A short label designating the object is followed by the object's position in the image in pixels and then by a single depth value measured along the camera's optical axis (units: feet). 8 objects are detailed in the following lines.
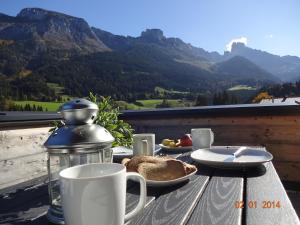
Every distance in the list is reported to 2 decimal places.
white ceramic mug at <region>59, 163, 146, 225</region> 1.88
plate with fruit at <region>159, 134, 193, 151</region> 6.17
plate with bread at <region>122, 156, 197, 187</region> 3.33
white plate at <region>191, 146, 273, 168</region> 4.09
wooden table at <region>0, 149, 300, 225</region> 2.41
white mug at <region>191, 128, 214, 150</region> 5.79
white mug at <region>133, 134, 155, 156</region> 4.96
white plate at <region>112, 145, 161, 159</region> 5.15
